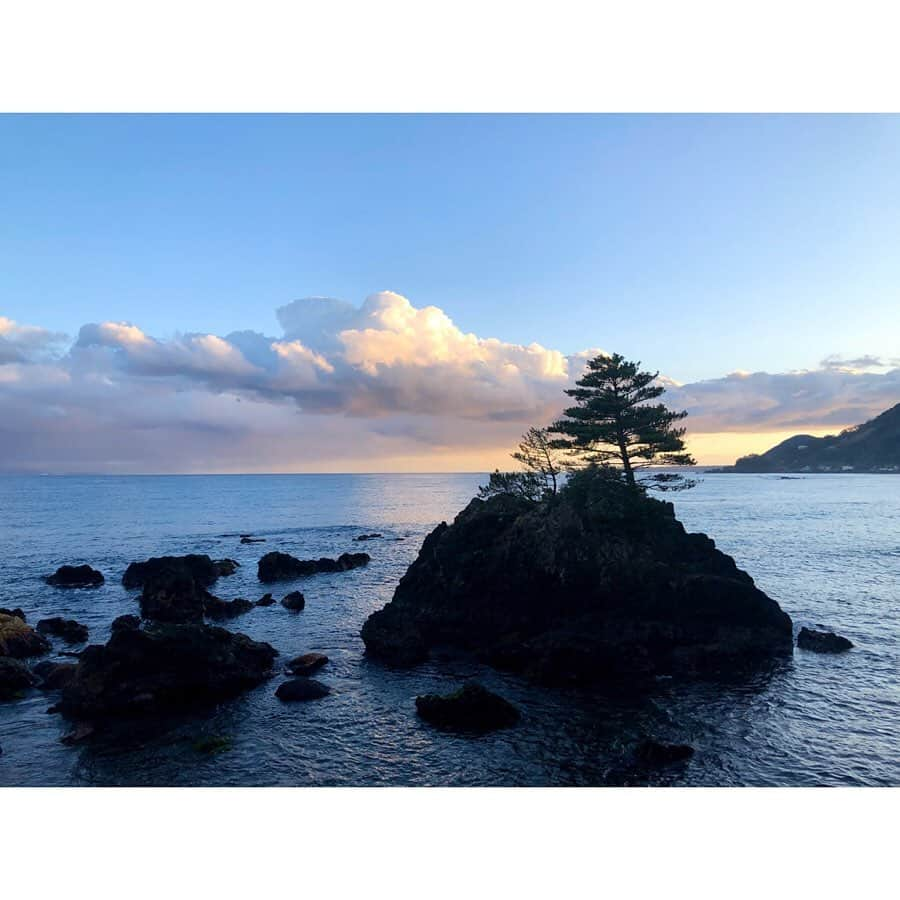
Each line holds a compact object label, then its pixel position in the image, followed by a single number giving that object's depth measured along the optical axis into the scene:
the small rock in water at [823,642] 33.69
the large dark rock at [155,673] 26.06
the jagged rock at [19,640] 33.97
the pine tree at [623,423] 43.19
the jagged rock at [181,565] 51.78
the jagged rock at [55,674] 29.08
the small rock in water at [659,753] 20.12
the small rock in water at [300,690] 26.95
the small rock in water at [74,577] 57.47
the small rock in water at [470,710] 23.61
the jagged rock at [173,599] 43.41
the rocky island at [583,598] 31.89
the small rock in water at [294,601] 46.56
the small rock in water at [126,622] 39.06
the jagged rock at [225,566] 64.50
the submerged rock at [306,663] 31.11
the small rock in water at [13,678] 28.07
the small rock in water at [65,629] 37.97
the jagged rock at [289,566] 60.50
